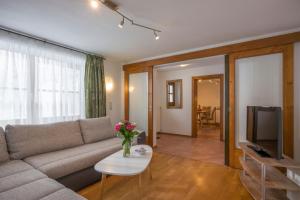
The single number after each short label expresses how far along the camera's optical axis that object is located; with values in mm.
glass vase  2136
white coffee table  1684
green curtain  3545
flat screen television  1895
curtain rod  2393
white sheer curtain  2455
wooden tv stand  1750
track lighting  1707
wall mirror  5594
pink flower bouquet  2129
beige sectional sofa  1393
